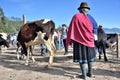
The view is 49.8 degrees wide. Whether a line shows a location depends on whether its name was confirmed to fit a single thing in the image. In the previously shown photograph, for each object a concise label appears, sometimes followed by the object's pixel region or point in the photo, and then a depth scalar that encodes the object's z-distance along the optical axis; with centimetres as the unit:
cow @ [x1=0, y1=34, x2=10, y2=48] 843
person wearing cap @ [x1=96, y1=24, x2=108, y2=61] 562
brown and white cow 509
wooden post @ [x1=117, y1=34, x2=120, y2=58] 604
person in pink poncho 357
